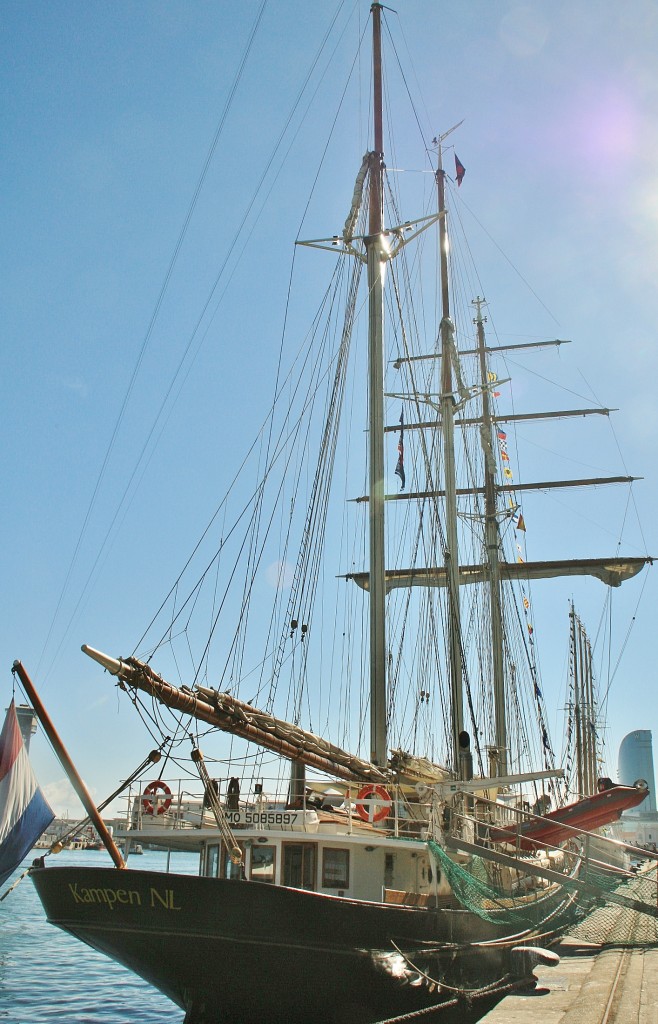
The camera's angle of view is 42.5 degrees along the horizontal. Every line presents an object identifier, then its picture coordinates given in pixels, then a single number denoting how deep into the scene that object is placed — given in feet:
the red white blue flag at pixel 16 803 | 53.31
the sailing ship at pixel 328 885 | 48.42
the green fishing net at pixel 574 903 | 58.80
